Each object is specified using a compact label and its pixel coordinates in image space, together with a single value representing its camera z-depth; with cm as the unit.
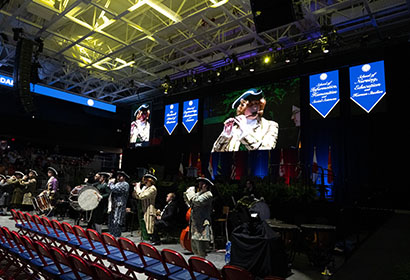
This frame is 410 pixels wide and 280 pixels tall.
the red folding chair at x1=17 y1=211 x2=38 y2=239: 524
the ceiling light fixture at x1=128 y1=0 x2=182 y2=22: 770
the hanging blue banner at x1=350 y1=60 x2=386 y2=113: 912
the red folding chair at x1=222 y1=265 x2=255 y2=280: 252
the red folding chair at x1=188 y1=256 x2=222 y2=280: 272
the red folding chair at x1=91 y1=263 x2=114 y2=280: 262
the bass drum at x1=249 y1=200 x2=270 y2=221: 550
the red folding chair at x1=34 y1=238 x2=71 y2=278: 309
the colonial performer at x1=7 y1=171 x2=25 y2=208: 957
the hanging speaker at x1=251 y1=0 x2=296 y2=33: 513
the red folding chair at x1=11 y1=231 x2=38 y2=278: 350
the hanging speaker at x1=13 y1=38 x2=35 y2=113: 716
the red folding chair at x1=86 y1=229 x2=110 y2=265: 375
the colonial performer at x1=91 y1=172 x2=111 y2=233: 710
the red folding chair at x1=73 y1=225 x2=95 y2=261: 399
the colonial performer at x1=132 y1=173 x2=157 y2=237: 629
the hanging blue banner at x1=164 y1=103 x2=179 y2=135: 1466
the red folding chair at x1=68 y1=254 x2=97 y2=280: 277
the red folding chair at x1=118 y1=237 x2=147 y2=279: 328
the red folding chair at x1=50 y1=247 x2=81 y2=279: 291
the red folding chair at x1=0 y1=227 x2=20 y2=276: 389
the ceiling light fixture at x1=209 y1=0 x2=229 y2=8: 771
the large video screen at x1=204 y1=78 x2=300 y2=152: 1092
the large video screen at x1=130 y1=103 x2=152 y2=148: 1612
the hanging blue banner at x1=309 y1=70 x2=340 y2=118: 1004
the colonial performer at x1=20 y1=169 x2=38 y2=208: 952
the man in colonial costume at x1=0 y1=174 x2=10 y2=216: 952
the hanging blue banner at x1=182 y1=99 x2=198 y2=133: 1379
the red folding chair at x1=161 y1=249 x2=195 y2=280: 296
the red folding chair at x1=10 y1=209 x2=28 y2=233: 550
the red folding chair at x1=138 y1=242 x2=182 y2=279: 306
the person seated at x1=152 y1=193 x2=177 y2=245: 623
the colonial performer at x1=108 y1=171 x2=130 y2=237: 680
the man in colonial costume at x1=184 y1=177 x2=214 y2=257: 532
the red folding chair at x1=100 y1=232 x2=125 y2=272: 349
